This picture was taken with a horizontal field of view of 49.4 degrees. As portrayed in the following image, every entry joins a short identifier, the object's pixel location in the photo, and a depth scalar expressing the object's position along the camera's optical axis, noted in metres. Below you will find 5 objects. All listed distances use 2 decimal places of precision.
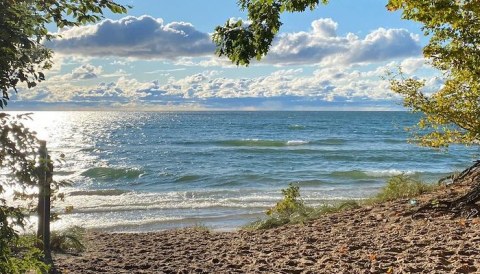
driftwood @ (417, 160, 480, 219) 9.77
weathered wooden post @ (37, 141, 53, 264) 8.66
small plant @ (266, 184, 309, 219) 12.99
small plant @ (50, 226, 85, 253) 9.97
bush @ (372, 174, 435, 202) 12.97
